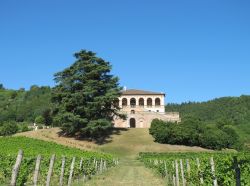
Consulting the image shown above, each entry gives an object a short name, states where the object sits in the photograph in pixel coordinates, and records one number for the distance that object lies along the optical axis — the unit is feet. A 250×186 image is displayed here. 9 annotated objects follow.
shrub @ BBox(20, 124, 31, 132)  288.49
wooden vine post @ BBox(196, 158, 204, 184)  46.35
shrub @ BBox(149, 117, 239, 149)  227.61
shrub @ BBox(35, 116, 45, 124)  351.46
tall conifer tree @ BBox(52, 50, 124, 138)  212.02
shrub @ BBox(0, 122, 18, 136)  276.00
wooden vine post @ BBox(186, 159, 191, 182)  52.48
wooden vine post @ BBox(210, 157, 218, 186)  40.56
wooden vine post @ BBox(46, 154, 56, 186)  42.29
